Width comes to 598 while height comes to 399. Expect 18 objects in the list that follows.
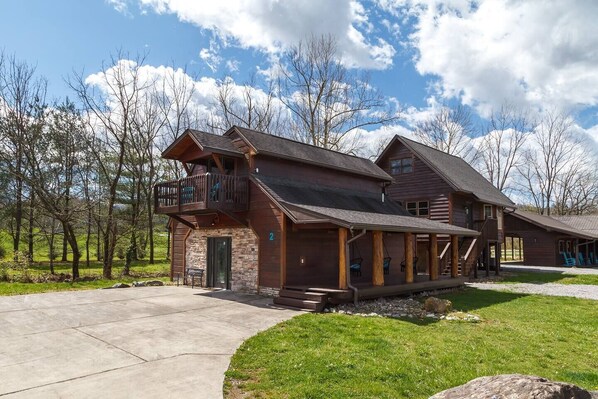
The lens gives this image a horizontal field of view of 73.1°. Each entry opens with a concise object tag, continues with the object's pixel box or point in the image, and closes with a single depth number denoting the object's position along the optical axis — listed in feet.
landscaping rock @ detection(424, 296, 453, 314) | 33.14
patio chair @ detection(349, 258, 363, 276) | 45.93
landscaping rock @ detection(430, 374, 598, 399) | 9.62
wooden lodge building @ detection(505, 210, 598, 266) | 89.25
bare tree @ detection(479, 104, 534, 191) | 132.16
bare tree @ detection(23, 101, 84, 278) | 62.90
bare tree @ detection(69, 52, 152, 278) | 63.93
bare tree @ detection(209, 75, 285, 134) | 95.91
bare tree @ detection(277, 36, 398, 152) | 90.33
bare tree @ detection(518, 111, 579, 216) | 139.78
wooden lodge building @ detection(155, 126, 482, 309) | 38.37
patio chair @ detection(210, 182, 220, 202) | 40.29
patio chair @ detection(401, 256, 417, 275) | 54.98
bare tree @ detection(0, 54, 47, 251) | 63.69
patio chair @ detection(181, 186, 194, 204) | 43.04
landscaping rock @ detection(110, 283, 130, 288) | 46.80
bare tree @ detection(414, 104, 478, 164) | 117.39
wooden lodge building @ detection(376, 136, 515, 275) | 68.69
